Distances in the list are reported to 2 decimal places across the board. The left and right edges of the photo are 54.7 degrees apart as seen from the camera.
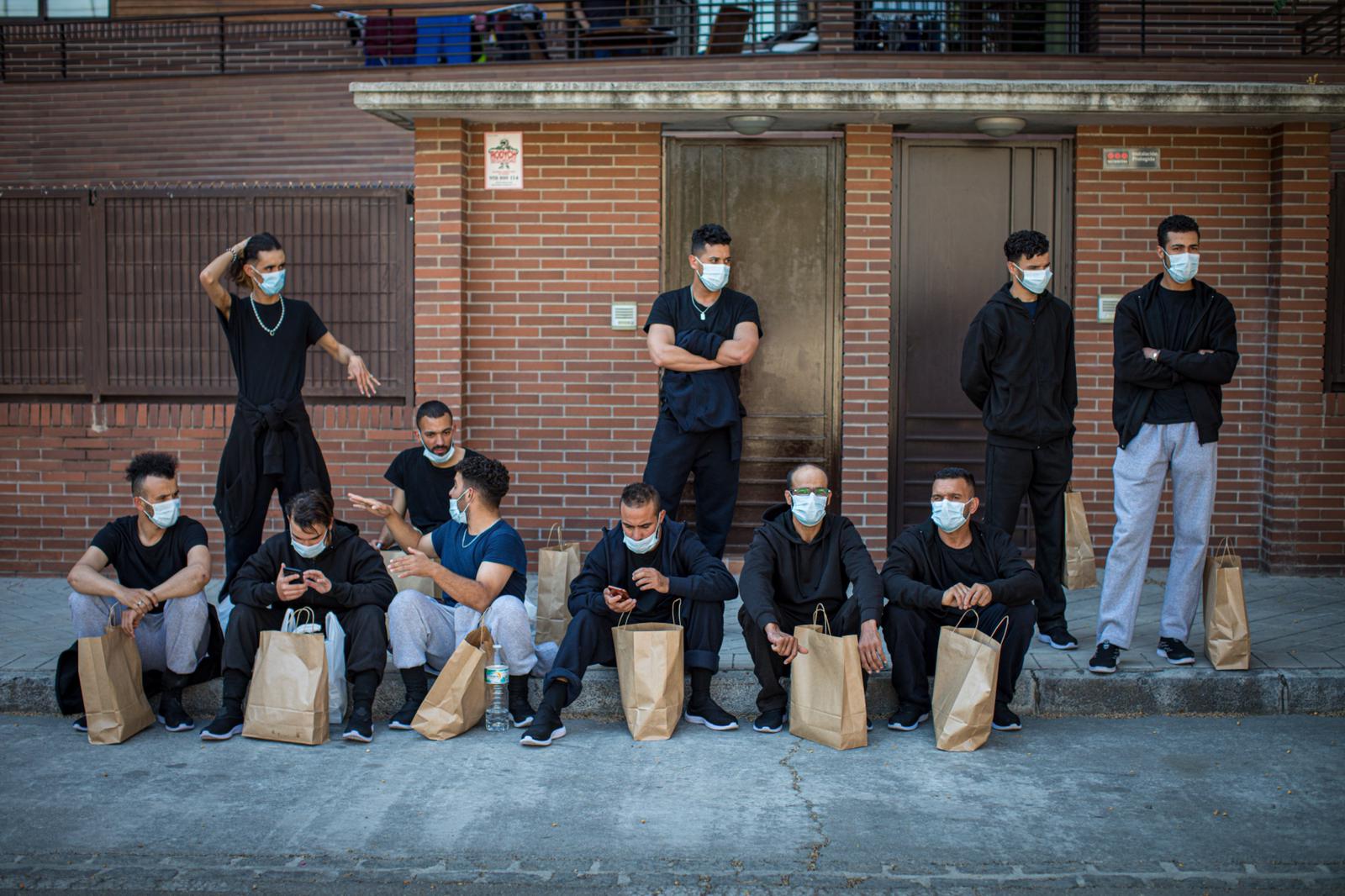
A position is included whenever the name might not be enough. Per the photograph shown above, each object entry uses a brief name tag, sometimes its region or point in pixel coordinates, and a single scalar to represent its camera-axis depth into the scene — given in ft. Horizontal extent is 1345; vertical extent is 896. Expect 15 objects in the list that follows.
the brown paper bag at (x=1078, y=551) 22.09
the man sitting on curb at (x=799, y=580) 19.21
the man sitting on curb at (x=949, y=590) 18.98
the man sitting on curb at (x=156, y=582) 19.40
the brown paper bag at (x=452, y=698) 18.75
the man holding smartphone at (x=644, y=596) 19.34
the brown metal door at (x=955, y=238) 27.30
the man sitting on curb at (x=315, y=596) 19.03
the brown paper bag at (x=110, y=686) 18.34
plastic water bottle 19.11
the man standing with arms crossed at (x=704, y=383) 22.89
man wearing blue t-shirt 19.43
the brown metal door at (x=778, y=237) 27.20
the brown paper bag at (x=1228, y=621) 20.06
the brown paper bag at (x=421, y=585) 21.47
